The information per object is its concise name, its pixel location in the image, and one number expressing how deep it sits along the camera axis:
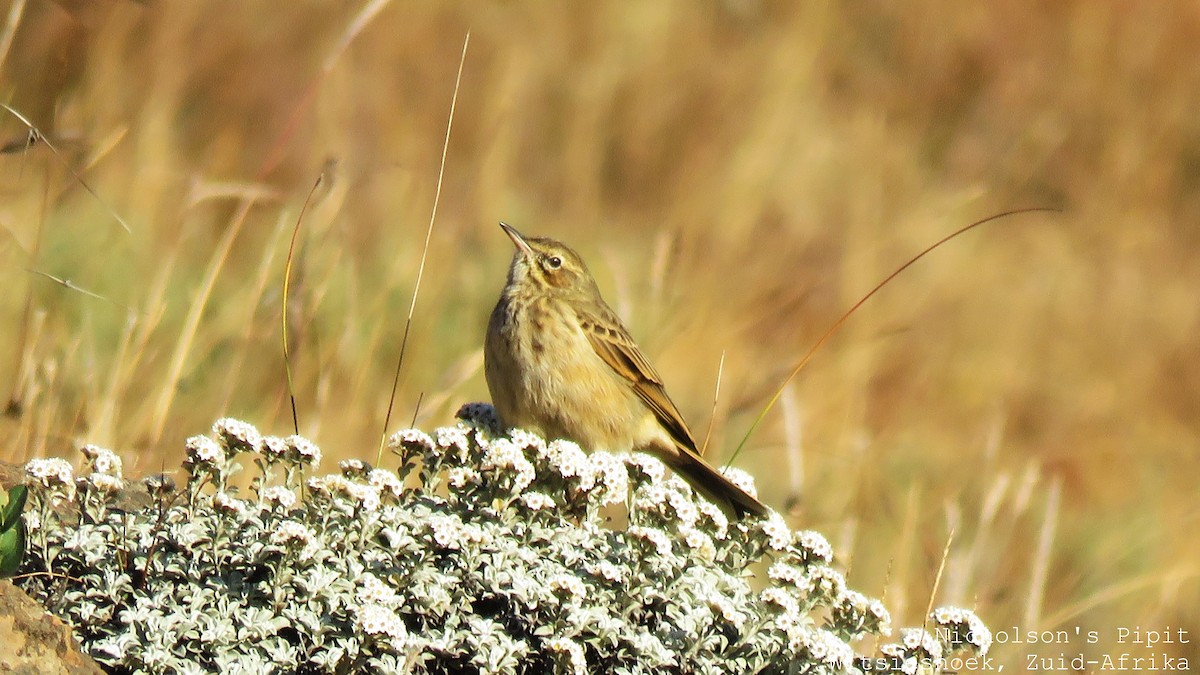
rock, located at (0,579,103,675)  5.83
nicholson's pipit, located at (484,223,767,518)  11.00
